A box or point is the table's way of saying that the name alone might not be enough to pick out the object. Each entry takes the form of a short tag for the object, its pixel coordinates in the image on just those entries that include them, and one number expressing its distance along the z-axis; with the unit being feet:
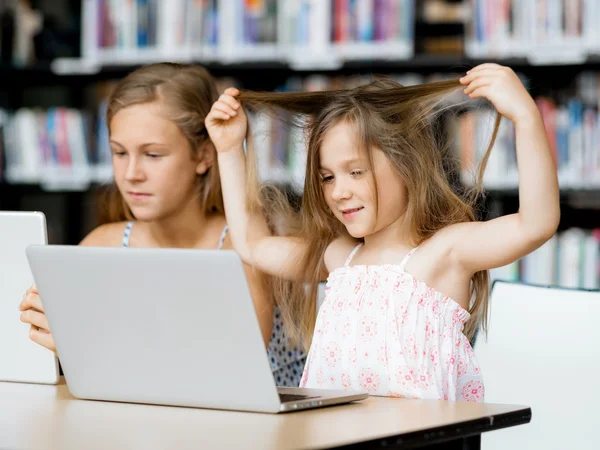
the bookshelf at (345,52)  15.61
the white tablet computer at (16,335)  9.09
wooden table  7.73
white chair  9.65
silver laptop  8.17
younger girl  9.35
